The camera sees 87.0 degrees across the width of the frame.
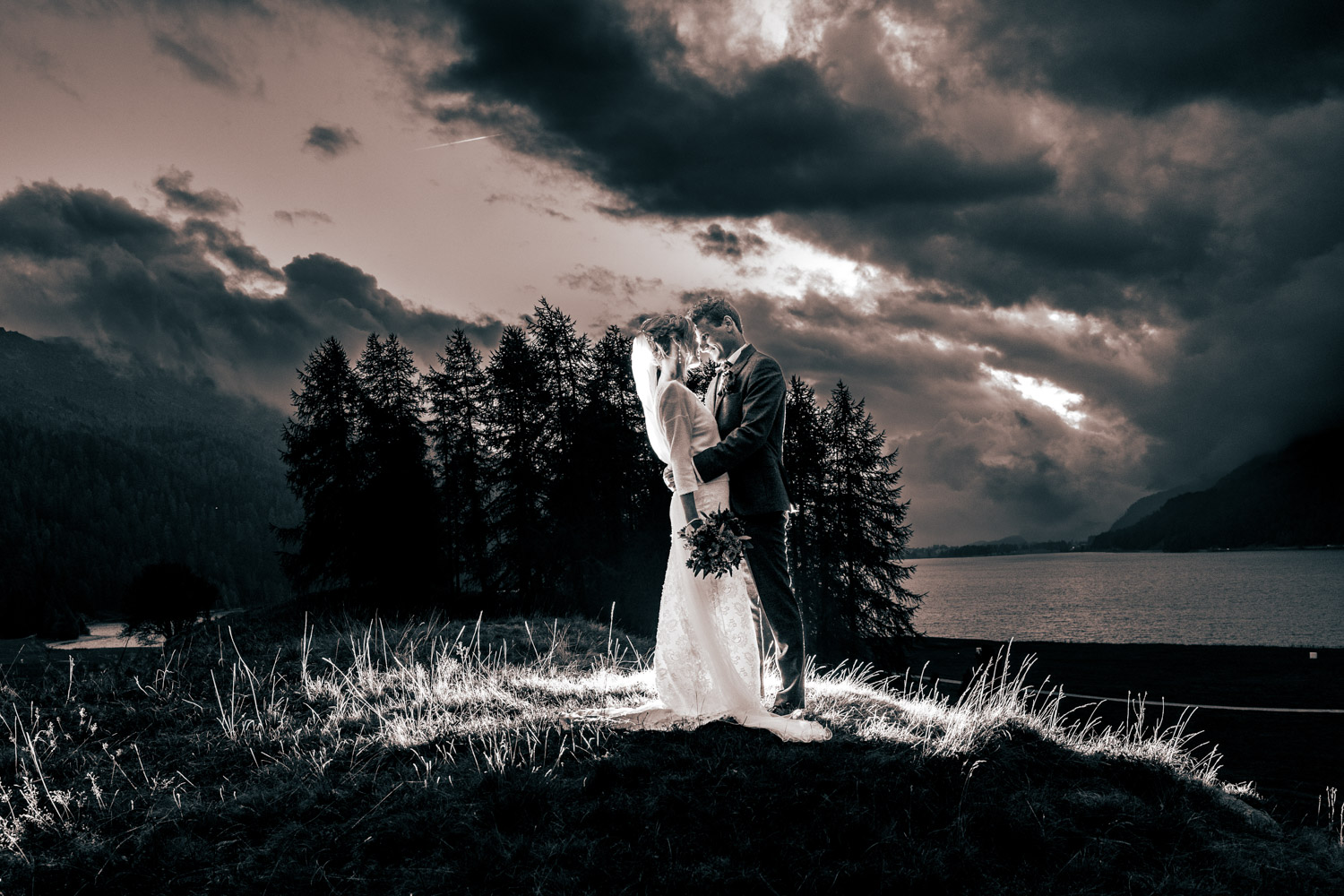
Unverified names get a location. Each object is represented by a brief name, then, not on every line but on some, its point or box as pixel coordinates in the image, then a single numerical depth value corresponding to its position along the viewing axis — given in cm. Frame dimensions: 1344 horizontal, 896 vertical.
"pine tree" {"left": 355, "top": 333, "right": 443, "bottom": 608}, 2806
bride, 484
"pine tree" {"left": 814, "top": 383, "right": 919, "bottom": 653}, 2894
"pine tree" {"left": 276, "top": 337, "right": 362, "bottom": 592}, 2953
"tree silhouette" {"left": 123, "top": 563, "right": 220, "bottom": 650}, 3409
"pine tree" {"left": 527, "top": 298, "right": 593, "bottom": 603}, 2519
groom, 489
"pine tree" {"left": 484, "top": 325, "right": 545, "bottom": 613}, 2650
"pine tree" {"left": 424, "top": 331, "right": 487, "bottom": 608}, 3081
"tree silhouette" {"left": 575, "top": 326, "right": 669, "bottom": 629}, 2467
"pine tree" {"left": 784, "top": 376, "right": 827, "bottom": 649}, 2892
